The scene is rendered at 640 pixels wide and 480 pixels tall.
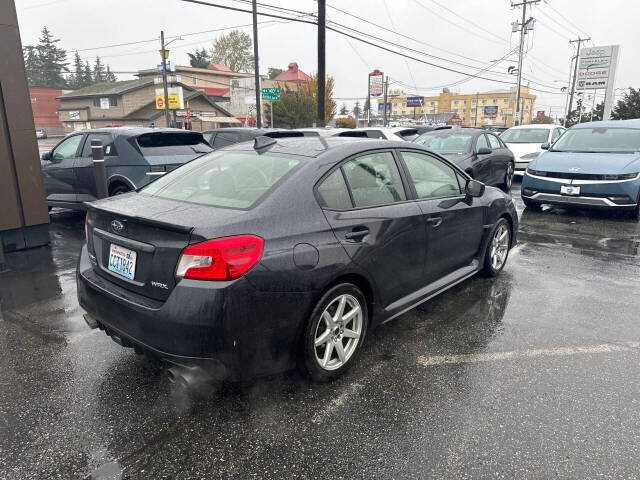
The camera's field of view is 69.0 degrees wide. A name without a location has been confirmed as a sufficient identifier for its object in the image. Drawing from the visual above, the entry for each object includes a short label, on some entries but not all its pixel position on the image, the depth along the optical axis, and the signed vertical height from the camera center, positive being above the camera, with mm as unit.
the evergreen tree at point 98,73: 110212 +11401
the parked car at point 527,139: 13659 -621
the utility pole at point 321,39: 16344 +2788
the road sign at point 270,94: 28281 +1627
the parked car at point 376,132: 10579 -290
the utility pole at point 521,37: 36500 +6376
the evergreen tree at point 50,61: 89688 +11592
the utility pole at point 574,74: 57344 +5357
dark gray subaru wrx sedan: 2508 -795
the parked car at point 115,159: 7676 -606
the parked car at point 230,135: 10134 -303
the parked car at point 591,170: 7949 -886
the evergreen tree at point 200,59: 90000 +11795
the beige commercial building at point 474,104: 126500 +4096
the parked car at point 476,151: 9844 -682
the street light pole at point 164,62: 30728 +3898
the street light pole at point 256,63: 21203 +2718
